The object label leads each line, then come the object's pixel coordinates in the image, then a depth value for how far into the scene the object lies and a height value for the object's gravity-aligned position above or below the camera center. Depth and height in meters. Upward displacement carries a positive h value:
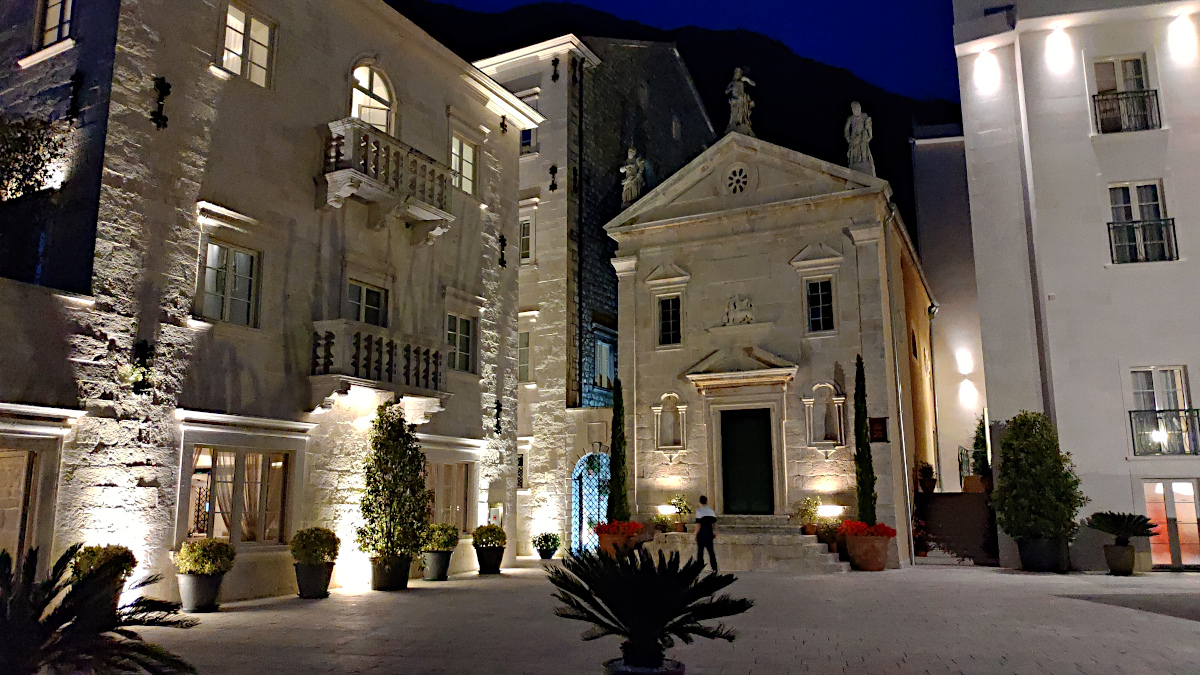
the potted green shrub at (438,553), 16.50 -1.10
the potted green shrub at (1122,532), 16.56 -0.74
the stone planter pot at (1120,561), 16.53 -1.27
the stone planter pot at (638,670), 6.44 -1.28
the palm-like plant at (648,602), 6.54 -0.80
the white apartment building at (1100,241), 17.78 +5.32
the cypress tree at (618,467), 21.55 +0.65
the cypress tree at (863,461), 19.22 +0.70
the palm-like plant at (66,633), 5.35 -0.84
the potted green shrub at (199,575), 11.87 -1.07
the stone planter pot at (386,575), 15.02 -1.36
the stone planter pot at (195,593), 11.86 -1.31
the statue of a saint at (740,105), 22.91 +10.05
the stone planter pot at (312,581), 13.69 -1.33
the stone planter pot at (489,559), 18.05 -1.33
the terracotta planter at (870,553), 18.44 -1.24
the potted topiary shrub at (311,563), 13.66 -1.05
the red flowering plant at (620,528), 20.20 -0.79
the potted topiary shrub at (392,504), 15.11 -0.17
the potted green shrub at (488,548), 18.05 -1.09
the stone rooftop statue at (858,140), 21.64 +8.64
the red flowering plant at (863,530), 18.55 -0.77
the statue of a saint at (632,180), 24.52 +8.68
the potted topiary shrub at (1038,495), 17.28 -0.05
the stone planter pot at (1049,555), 17.38 -1.23
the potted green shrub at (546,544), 22.84 -1.29
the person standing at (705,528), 16.81 -0.65
